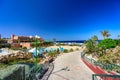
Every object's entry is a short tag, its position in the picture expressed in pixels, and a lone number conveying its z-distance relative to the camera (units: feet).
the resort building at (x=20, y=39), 118.42
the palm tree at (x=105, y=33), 89.48
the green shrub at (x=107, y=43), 39.07
